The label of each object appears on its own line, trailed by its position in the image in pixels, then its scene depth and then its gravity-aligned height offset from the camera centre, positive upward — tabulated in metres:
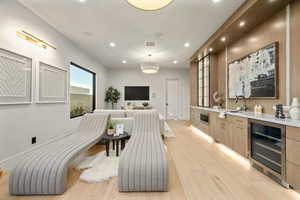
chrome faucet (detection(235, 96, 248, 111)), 3.85 -0.12
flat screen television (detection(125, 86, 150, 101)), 9.38 +0.44
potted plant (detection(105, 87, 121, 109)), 8.89 +0.29
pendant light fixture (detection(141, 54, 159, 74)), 6.33 +1.40
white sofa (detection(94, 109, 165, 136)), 4.40 -0.53
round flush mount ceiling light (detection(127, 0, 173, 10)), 1.80 +1.16
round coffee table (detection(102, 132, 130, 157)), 3.13 -0.78
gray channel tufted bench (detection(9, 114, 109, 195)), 1.92 -0.94
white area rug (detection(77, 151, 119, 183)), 2.35 -1.19
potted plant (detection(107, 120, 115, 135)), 3.36 -0.64
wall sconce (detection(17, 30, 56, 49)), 3.10 +1.34
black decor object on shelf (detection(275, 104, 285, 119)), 2.44 -0.18
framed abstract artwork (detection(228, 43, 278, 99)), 2.94 +0.61
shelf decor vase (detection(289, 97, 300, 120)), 2.25 -0.12
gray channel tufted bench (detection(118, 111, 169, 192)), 1.98 -0.92
